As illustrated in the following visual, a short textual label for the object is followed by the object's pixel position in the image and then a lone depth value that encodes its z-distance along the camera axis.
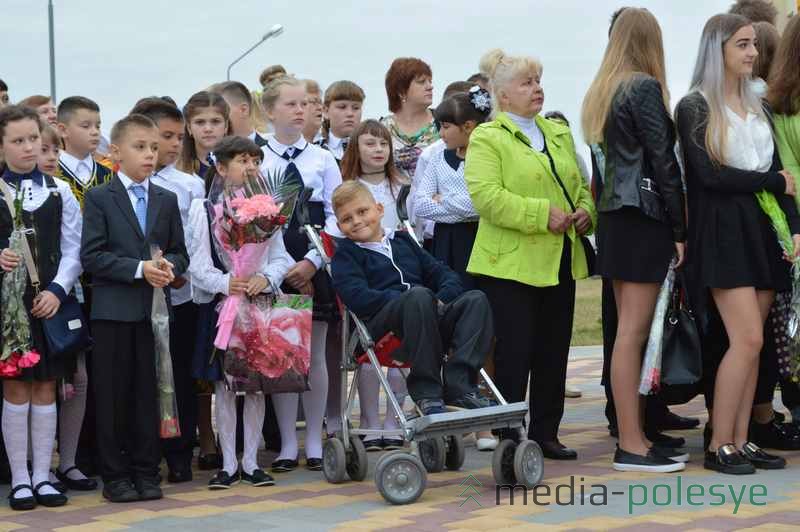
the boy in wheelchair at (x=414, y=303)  12.16
